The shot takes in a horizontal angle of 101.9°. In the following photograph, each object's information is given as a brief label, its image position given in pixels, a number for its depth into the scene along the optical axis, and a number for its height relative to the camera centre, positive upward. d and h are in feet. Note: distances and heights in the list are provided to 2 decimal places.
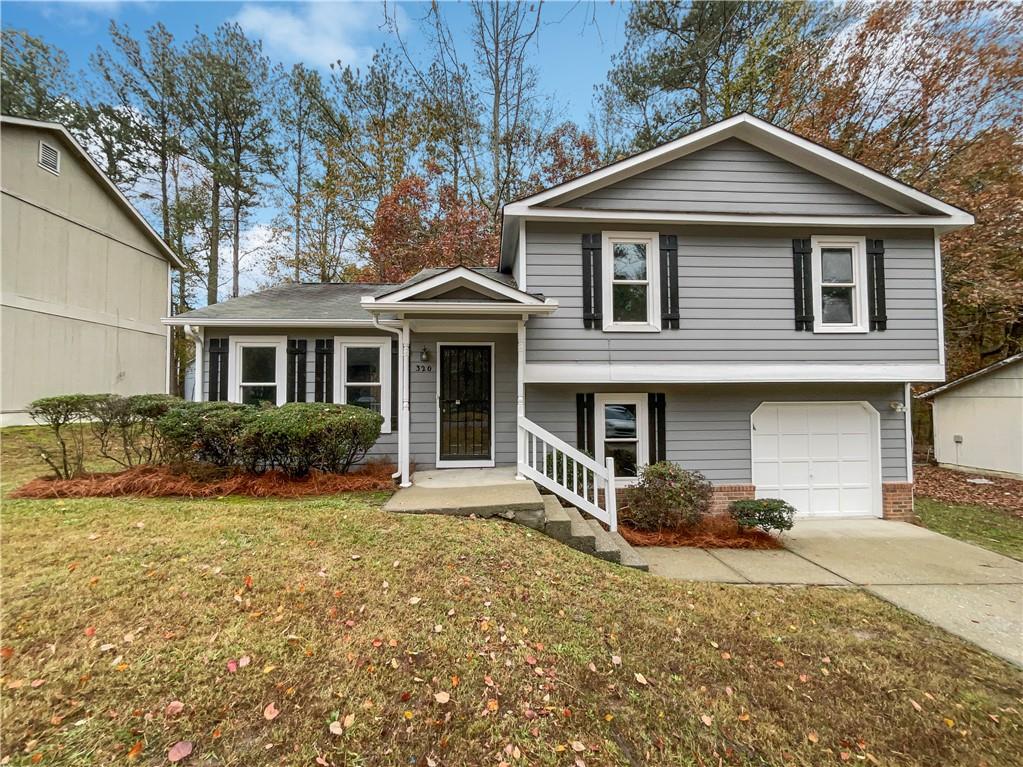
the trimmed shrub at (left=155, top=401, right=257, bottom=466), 19.03 -1.69
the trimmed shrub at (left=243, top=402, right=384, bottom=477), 19.16 -1.99
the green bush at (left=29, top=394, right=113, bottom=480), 18.52 -0.77
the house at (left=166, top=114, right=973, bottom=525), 22.17 +3.26
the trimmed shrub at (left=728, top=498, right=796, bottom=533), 19.75 -5.87
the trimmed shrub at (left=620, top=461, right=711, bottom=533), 20.47 -5.34
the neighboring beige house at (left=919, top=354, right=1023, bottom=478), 34.32 -2.55
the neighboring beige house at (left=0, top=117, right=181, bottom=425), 31.55 +10.53
